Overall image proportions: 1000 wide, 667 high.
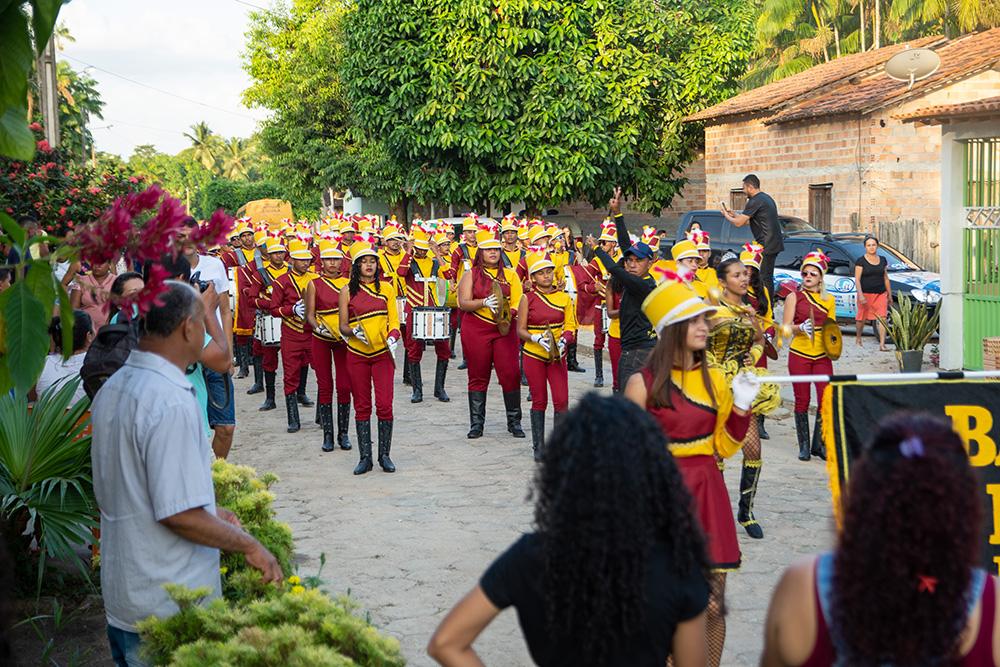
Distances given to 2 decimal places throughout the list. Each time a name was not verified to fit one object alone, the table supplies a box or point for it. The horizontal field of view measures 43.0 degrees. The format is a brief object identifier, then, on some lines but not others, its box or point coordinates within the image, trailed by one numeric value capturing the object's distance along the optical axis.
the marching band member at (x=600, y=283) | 16.64
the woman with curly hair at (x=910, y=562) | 2.64
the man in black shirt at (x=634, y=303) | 10.47
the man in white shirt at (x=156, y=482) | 4.16
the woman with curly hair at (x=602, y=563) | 2.89
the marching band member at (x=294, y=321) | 13.79
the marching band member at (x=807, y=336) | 11.38
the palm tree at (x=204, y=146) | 130.75
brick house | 26.06
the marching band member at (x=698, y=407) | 5.59
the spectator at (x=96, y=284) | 9.77
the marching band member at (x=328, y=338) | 12.12
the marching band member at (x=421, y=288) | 15.77
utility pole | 21.09
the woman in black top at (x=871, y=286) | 20.50
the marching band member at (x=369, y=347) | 11.31
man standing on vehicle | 15.73
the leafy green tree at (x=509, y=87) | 29.91
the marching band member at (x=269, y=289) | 15.15
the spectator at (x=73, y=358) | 7.57
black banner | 5.71
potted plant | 16.47
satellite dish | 22.53
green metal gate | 15.76
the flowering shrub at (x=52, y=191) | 14.34
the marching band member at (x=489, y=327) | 12.70
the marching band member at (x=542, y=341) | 11.72
